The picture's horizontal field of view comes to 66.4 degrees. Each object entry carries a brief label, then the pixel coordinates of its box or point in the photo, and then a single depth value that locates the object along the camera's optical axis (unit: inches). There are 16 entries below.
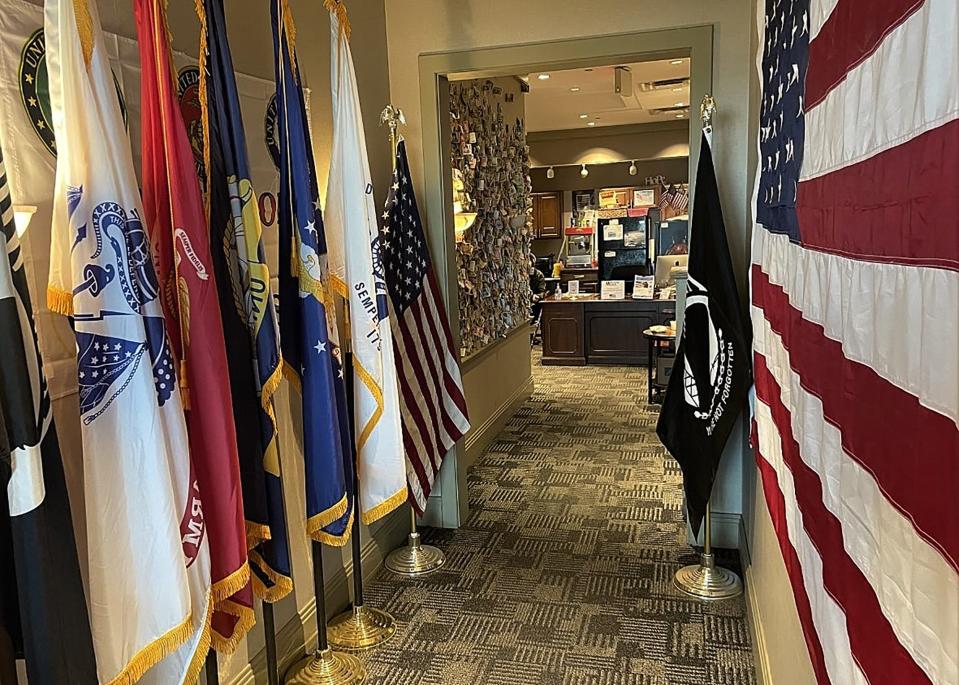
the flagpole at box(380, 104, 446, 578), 134.8
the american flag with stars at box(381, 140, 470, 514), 124.5
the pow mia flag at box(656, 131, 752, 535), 109.8
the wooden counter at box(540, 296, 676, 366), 313.4
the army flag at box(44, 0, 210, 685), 57.3
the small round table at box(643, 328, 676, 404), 243.4
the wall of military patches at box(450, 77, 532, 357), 186.9
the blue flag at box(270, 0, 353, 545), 85.7
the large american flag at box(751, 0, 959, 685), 25.3
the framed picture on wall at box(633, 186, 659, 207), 443.8
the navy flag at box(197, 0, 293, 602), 74.5
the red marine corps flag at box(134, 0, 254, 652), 66.4
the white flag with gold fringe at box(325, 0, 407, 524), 97.6
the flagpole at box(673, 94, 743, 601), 122.1
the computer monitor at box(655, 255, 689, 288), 307.9
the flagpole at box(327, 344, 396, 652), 110.6
